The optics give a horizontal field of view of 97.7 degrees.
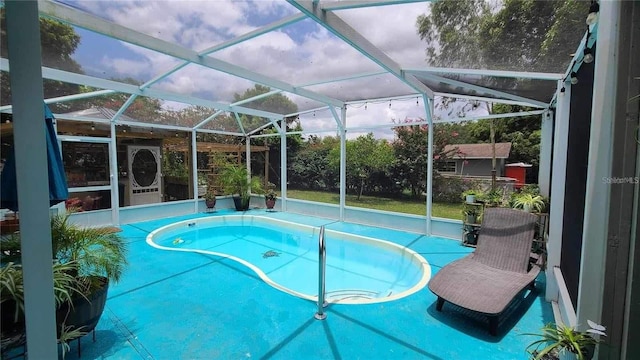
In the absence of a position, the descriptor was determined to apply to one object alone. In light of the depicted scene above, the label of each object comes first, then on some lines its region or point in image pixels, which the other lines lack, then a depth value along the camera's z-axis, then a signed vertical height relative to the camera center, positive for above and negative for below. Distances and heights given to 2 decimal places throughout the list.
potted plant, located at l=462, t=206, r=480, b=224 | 6.05 -1.02
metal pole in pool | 3.20 -1.32
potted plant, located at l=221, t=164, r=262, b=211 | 10.50 -0.69
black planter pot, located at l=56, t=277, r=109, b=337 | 2.39 -1.30
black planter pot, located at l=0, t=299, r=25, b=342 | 1.93 -1.10
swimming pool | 5.23 -2.12
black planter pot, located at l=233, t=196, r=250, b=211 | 10.49 -1.40
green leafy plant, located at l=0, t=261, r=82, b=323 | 1.84 -0.88
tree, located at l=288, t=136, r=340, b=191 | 14.05 +0.01
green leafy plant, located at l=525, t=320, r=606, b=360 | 1.65 -1.07
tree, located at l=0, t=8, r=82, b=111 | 3.43 +1.63
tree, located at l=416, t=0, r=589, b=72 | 2.61 +1.45
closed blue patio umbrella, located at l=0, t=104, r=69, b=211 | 2.44 -0.04
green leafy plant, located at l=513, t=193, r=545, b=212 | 5.07 -0.65
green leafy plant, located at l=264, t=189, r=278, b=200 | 10.45 -1.10
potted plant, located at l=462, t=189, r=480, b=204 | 6.17 -0.66
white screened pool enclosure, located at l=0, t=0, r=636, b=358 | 1.08 +1.57
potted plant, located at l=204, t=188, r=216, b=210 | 10.07 -1.24
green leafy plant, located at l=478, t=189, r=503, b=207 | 5.84 -0.65
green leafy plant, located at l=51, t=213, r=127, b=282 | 2.63 -0.83
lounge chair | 3.06 -1.37
